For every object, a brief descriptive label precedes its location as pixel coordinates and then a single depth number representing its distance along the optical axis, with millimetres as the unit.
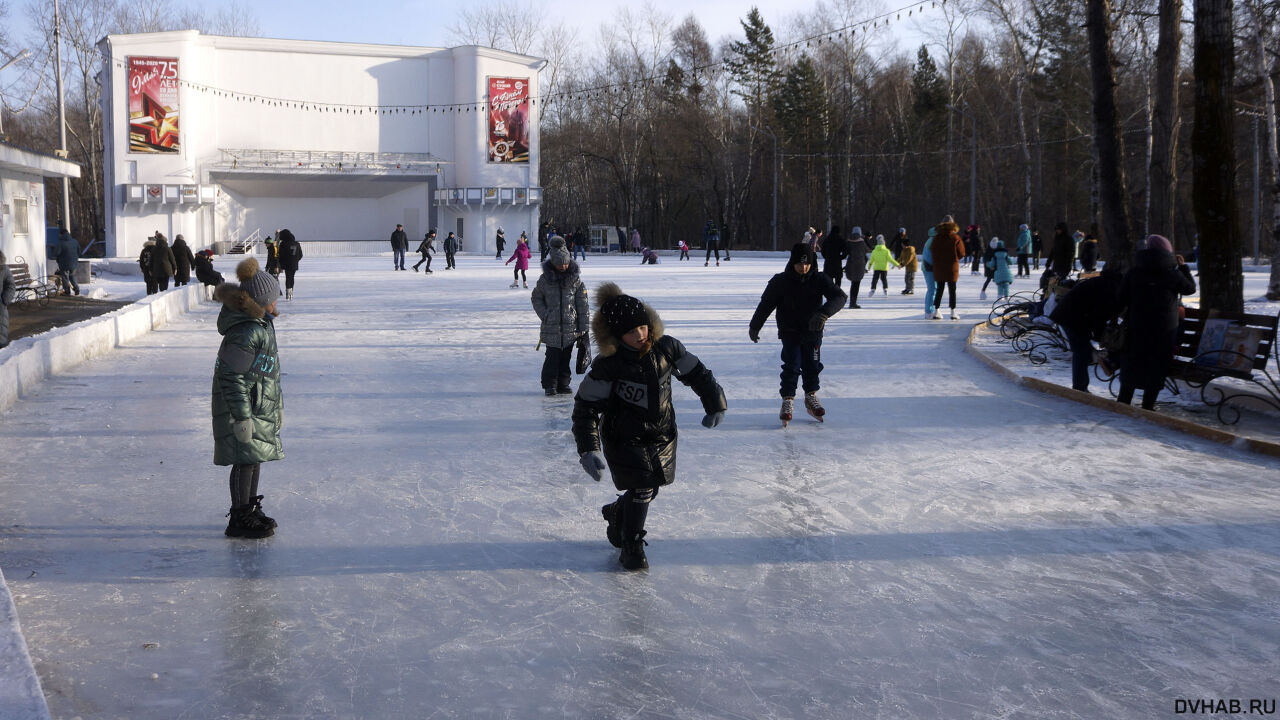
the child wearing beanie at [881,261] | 21578
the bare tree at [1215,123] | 10156
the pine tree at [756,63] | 62094
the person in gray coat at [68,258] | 23797
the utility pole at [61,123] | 29750
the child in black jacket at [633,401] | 4484
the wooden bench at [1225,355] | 8266
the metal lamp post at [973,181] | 38181
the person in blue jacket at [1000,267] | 18969
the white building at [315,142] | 55375
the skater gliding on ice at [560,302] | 9453
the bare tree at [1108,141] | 13188
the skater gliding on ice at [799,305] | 8000
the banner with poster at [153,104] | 55062
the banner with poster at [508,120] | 60562
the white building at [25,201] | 22469
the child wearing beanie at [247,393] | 5012
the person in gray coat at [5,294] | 10672
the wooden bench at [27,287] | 20812
